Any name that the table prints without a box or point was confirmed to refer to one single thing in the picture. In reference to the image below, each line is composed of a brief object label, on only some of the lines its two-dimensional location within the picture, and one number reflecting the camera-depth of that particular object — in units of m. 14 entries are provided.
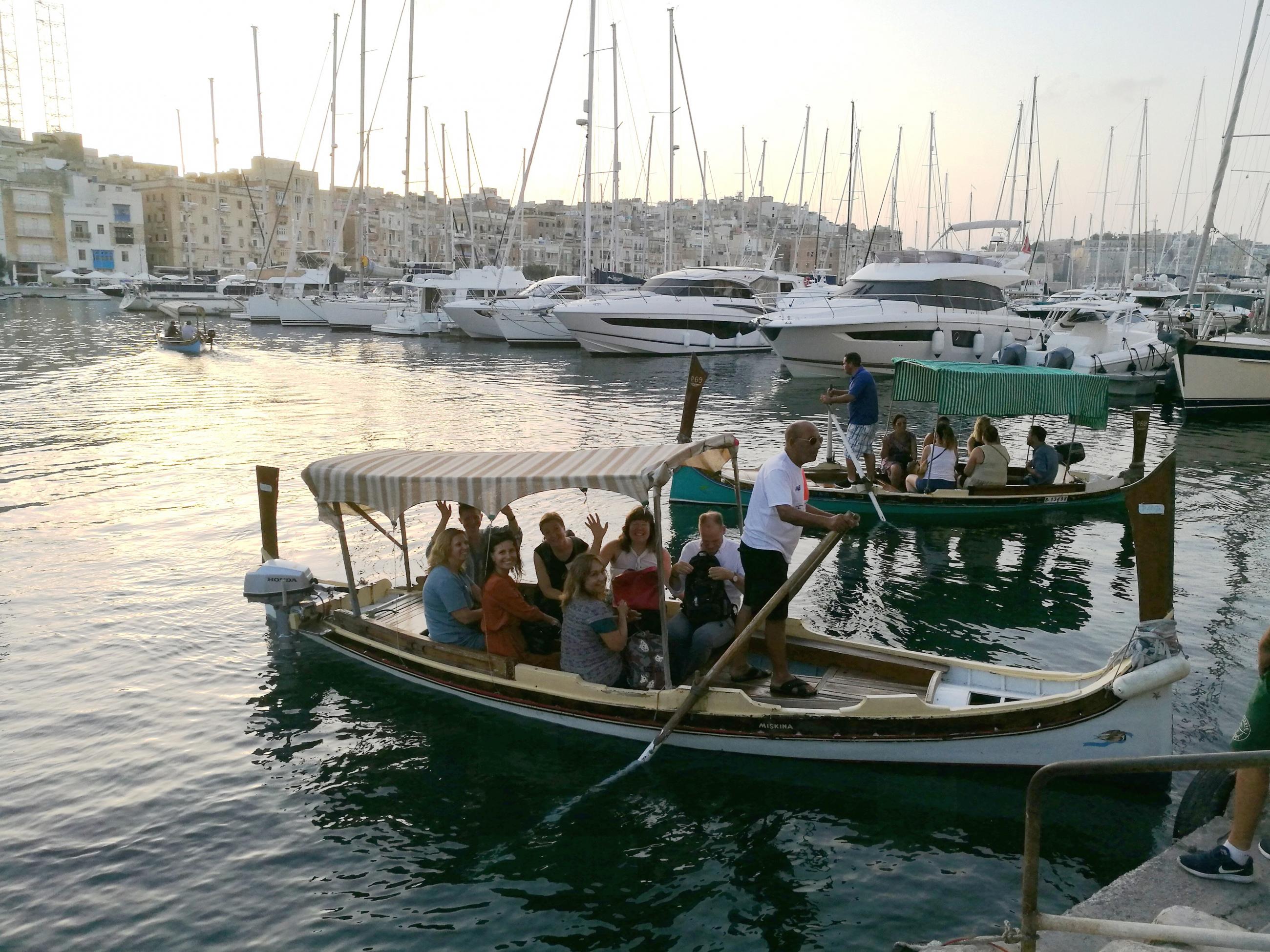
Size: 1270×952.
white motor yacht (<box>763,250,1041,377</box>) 34.88
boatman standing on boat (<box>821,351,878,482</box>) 15.19
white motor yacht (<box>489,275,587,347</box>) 51.22
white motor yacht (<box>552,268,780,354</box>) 44.56
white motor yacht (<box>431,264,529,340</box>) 54.44
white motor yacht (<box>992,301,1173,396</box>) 32.78
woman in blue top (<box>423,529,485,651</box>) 8.54
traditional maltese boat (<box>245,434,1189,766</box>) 6.73
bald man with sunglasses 7.32
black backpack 8.30
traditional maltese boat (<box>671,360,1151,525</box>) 15.11
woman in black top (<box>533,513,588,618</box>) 8.74
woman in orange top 8.03
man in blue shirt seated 15.45
